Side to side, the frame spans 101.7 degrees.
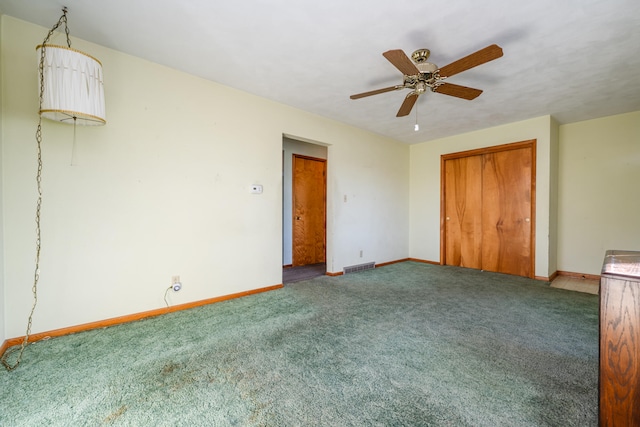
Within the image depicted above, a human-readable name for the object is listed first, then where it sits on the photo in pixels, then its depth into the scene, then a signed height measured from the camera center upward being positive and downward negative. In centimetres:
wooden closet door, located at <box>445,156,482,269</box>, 488 +2
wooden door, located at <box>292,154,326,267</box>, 528 +4
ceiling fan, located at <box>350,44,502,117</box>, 193 +120
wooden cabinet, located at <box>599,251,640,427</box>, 89 -47
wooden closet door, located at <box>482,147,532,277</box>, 432 +2
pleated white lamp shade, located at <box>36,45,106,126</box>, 185 +93
